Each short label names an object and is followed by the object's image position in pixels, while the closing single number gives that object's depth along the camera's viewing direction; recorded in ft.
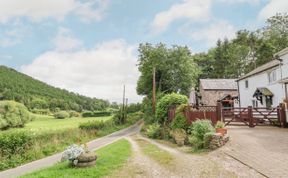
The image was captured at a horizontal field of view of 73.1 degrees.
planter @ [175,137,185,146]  37.90
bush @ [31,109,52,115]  219.88
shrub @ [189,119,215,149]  31.24
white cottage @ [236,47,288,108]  54.49
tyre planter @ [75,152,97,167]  23.32
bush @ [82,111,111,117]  199.91
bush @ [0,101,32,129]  134.36
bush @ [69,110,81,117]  211.92
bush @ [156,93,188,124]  58.76
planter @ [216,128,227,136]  31.29
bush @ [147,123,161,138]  56.38
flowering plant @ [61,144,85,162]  23.47
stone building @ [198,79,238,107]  102.44
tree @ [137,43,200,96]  111.43
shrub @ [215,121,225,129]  33.41
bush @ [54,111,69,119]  192.31
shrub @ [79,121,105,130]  83.86
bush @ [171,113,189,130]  42.81
